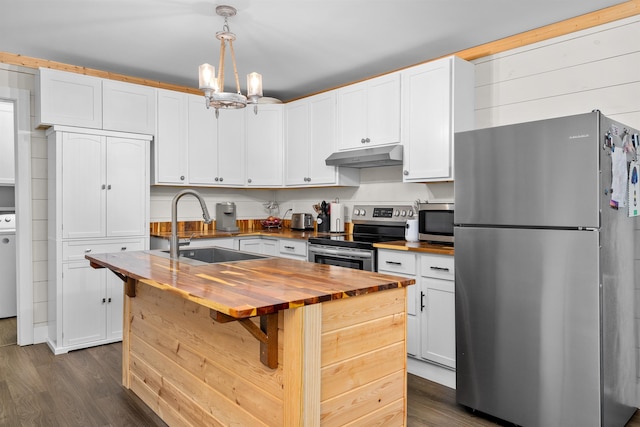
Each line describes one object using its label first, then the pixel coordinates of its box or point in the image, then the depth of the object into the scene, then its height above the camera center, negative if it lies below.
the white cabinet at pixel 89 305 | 3.62 -0.79
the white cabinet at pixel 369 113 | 3.68 +0.90
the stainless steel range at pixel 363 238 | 3.50 -0.22
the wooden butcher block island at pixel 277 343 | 1.60 -0.56
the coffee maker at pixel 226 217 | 4.76 -0.04
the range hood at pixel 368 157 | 3.60 +0.50
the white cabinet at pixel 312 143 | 4.29 +0.73
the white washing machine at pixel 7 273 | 4.61 -0.64
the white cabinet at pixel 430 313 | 2.96 -0.71
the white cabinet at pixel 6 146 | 4.75 +0.75
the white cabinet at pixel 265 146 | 4.80 +0.75
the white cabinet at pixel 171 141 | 4.17 +0.71
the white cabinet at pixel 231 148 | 4.62 +0.71
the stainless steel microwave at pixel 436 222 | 3.42 -0.07
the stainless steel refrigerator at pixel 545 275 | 2.13 -0.33
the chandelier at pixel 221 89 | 2.39 +0.71
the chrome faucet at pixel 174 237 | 2.55 -0.14
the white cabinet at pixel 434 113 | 3.28 +0.78
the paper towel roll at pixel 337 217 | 4.48 -0.04
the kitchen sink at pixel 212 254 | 2.81 -0.28
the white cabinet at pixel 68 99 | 3.55 +0.96
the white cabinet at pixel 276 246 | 4.19 -0.34
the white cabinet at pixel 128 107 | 3.85 +0.97
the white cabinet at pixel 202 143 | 4.40 +0.73
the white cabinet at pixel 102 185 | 3.61 +0.24
